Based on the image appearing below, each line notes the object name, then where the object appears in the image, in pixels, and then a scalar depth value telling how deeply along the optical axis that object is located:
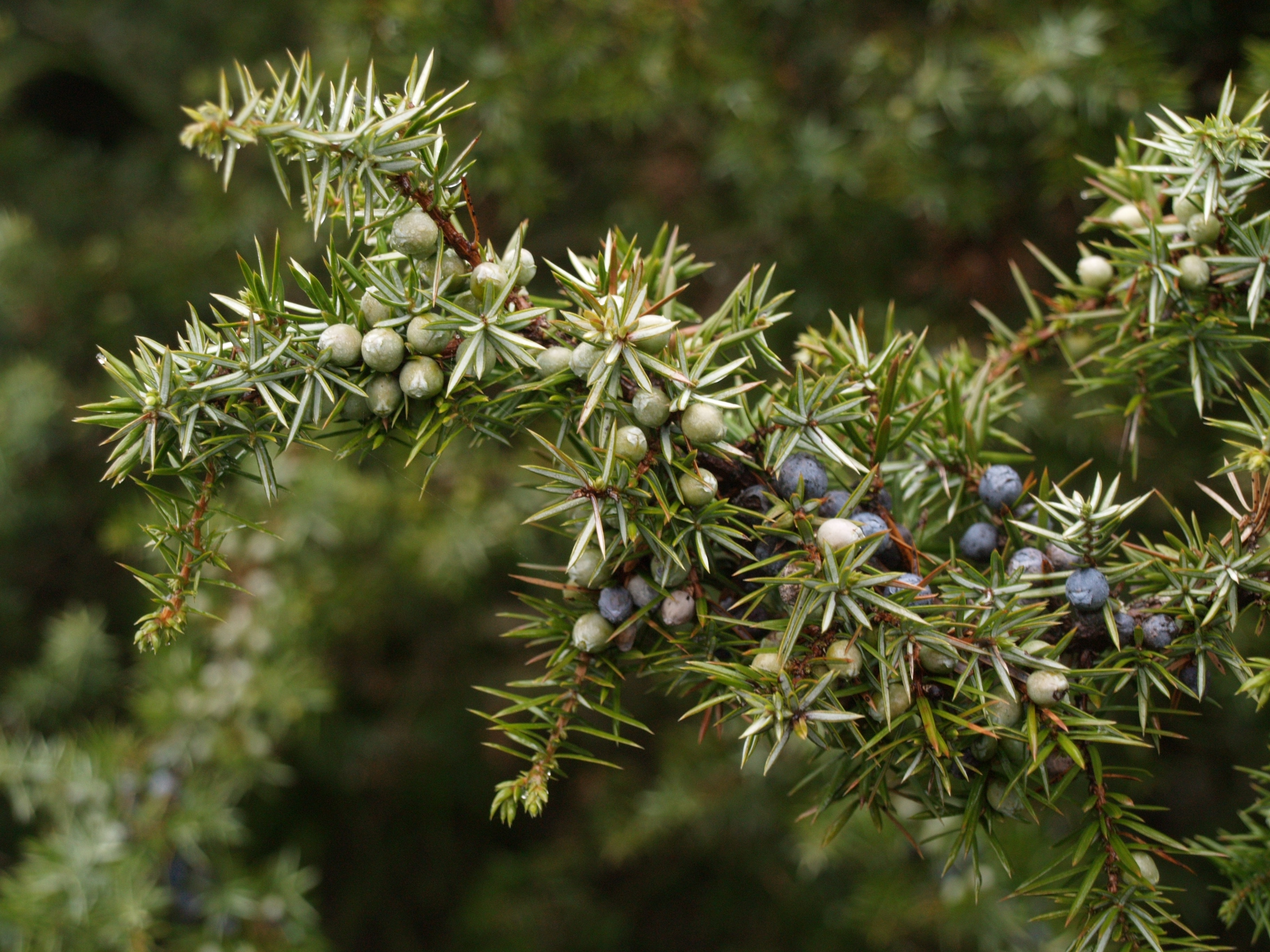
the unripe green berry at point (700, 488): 0.47
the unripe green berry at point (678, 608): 0.48
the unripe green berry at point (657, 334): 0.46
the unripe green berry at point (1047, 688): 0.47
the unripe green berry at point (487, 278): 0.47
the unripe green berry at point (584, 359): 0.47
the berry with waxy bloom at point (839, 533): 0.47
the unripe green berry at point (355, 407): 0.48
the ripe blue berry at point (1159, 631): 0.48
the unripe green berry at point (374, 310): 0.48
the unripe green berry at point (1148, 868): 0.48
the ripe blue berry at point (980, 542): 0.51
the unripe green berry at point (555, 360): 0.48
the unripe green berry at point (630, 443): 0.47
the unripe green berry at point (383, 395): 0.47
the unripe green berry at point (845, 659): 0.47
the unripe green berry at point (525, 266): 0.48
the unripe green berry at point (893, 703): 0.47
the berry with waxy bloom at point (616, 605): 0.48
